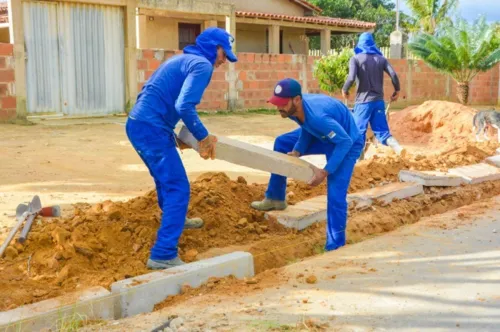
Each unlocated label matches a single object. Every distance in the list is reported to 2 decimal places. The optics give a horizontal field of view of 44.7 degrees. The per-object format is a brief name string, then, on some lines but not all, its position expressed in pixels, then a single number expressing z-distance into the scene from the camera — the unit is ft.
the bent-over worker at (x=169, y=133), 14.07
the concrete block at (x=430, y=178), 24.44
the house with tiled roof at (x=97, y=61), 42.55
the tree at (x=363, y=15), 117.08
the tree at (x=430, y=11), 98.43
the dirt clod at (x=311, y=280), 13.07
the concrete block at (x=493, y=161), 29.14
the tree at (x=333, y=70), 46.21
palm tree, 58.39
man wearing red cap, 15.62
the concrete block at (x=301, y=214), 18.56
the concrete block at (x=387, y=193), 21.66
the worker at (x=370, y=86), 28.50
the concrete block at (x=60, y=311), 10.95
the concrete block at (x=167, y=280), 12.21
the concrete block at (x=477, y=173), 25.92
